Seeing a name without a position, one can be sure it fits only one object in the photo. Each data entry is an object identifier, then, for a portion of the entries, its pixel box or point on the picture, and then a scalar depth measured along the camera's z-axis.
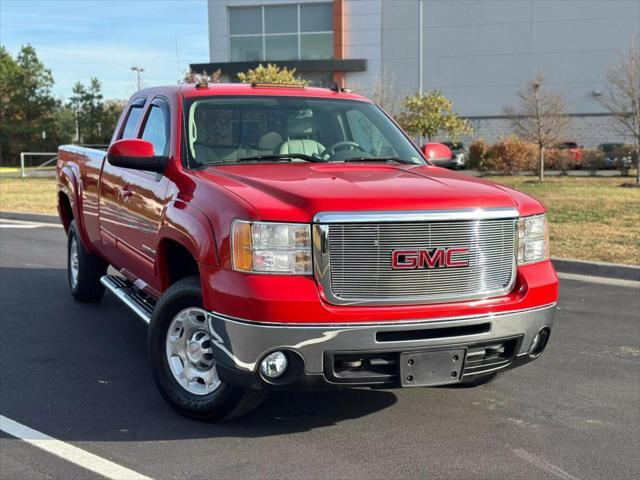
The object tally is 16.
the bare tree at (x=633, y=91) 24.08
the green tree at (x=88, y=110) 61.97
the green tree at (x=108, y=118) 60.28
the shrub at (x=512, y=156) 28.89
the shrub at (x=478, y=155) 30.38
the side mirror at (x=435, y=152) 5.52
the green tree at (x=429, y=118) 28.85
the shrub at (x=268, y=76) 26.67
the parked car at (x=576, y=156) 28.77
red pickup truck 3.55
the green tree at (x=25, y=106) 58.06
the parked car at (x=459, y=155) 34.53
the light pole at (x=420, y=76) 35.48
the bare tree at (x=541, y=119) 27.86
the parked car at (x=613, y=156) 27.12
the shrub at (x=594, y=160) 28.14
